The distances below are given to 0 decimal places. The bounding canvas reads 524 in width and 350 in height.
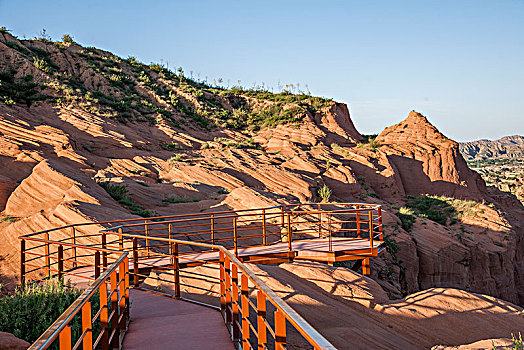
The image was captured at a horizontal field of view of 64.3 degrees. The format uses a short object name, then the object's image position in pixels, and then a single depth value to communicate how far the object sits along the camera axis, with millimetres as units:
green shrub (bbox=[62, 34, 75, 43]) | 43562
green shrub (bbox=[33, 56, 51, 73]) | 34356
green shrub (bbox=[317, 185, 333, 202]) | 23130
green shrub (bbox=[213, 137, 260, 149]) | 32269
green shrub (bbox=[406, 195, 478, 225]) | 25750
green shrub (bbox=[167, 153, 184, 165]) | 24650
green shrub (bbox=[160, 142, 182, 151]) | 30695
